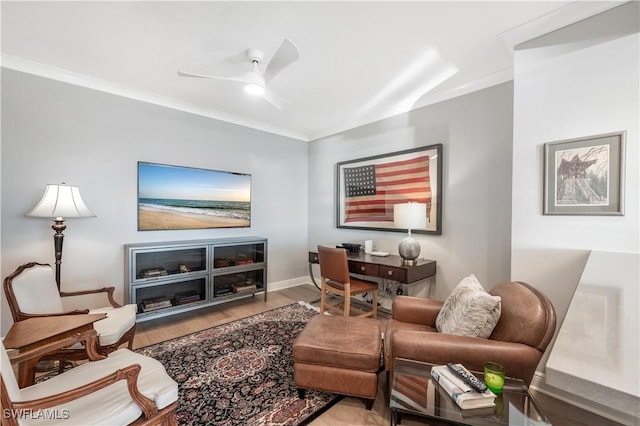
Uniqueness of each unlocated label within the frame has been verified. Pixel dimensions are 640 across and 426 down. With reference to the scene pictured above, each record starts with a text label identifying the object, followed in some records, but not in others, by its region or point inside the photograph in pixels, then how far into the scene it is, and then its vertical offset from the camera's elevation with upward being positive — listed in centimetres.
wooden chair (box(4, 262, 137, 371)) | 173 -71
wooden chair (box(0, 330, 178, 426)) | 98 -82
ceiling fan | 175 +107
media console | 273 -73
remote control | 119 -79
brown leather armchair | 131 -70
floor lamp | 216 +1
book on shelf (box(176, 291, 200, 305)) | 297 -103
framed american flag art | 287 +33
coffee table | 112 -89
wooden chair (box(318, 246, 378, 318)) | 274 -79
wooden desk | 251 -57
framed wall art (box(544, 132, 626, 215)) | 153 +25
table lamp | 268 -10
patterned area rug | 162 -126
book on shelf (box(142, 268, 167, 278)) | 279 -69
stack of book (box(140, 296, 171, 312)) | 275 -102
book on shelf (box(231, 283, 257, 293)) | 338 -101
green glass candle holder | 119 -76
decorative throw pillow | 150 -60
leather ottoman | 158 -94
